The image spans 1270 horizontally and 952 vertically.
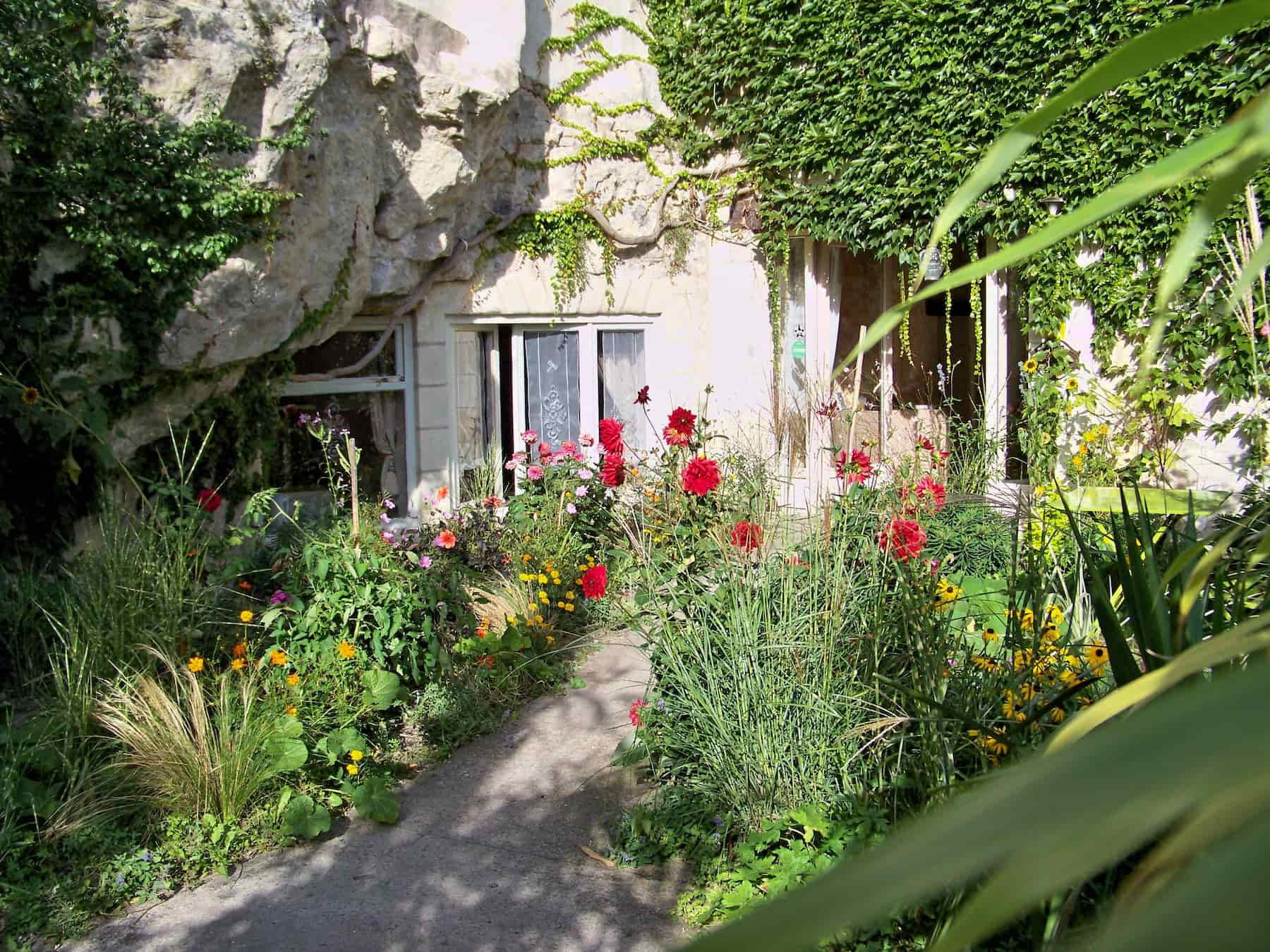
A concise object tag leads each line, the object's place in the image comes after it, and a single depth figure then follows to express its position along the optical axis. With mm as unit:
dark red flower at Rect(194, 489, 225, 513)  4509
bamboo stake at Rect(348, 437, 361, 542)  4375
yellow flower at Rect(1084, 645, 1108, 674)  2590
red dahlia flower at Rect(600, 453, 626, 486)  4840
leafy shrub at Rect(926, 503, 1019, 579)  4879
